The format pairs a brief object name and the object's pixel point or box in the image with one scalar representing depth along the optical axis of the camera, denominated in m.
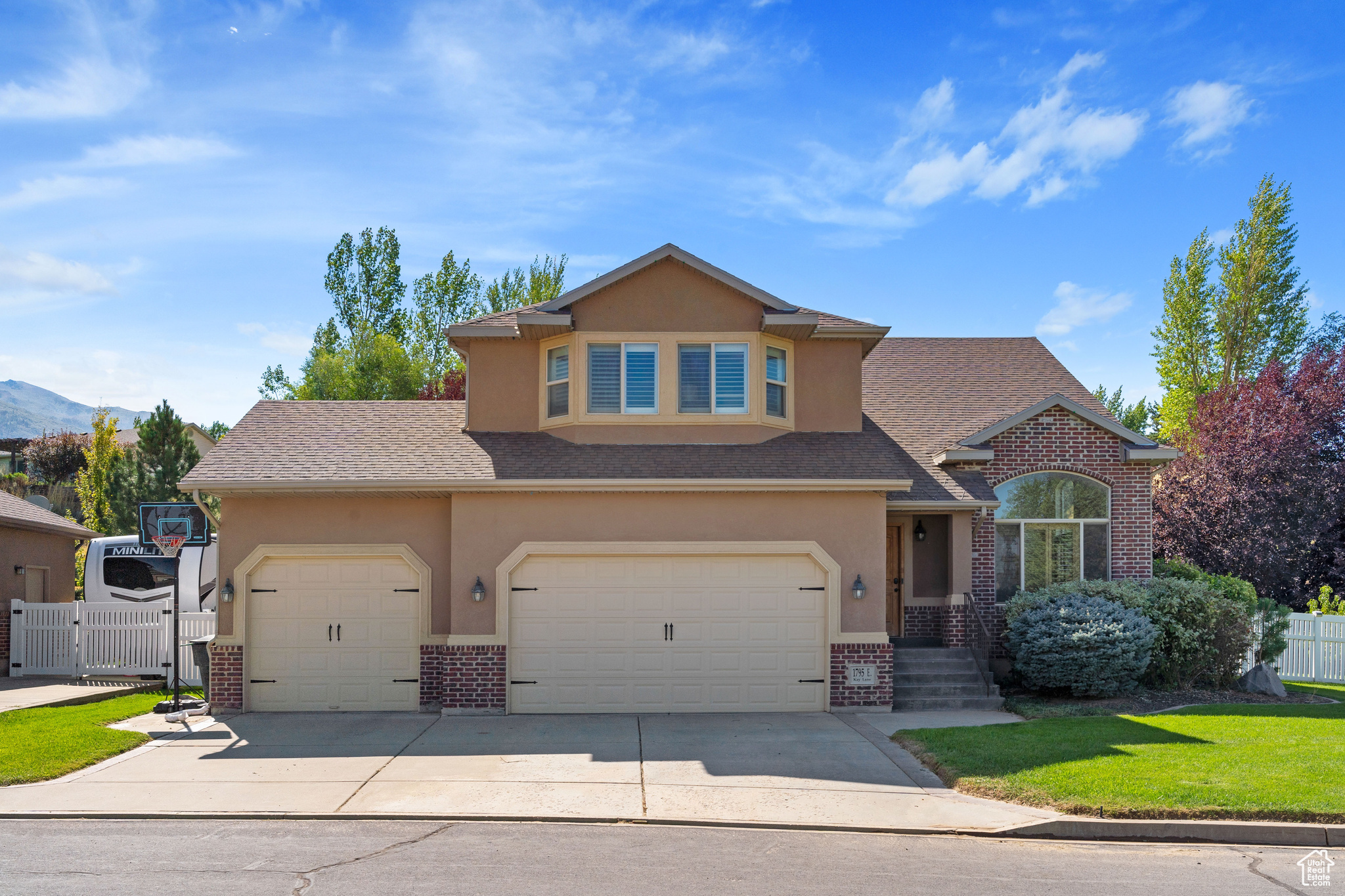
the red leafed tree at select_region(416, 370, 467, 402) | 34.31
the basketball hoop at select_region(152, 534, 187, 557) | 14.62
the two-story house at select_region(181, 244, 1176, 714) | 13.70
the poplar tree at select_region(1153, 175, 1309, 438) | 33.50
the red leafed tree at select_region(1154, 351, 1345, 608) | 22.23
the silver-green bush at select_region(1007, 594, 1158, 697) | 14.12
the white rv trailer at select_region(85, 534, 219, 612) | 19.91
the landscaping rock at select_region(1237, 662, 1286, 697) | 15.56
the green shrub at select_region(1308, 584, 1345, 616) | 19.67
